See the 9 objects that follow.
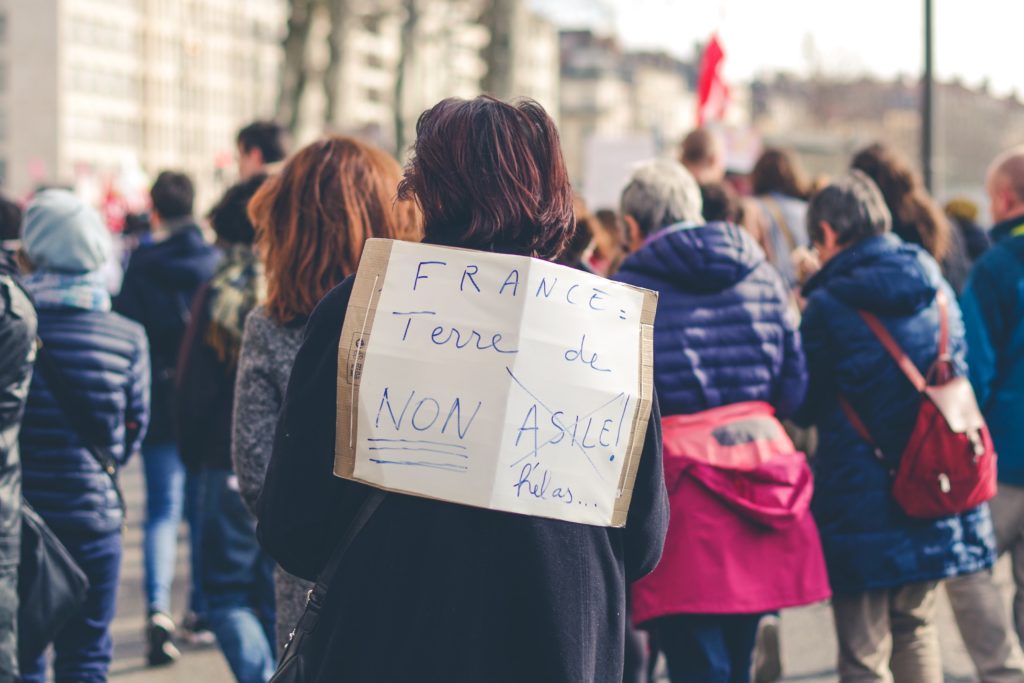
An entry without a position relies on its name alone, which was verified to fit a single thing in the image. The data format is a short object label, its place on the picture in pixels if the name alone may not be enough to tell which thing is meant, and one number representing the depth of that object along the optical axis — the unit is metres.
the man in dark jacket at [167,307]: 6.68
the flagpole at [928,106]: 11.81
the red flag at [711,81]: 14.05
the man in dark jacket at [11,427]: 3.88
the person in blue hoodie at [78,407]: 4.59
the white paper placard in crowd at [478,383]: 2.53
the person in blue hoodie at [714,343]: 4.22
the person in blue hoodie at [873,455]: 4.52
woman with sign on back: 2.54
